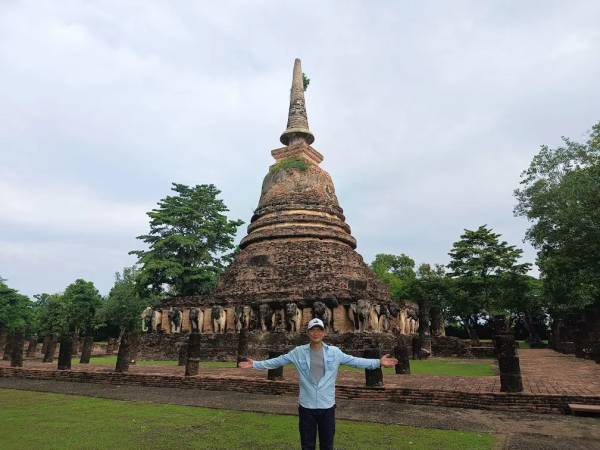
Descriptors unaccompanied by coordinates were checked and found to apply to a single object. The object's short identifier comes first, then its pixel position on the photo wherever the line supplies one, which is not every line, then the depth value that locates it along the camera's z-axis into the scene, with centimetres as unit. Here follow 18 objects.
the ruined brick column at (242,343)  1473
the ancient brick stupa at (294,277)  1862
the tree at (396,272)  3916
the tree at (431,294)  2372
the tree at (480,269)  3152
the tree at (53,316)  3797
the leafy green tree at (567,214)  1628
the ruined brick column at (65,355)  1319
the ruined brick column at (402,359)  1188
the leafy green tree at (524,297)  3114
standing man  355
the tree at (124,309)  3653
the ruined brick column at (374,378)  883
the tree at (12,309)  3738
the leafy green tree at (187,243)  2678
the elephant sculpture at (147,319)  2155
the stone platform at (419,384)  743
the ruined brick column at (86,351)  1806
